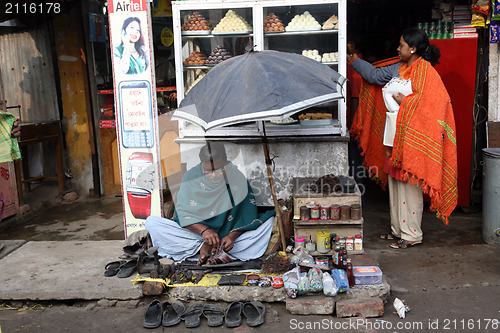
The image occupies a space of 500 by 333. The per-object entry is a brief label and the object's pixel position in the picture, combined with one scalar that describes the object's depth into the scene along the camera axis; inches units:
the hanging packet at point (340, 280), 157.6
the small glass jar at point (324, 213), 180.5
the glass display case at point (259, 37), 215.0
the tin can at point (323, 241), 178.2
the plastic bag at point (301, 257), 171.6
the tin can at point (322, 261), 171.3
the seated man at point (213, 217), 181.8
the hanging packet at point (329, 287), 155.6
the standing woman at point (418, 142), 191.0
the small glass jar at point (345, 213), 179.3
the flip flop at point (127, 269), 178.5
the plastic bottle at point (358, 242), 181.3
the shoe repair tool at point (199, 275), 169.4
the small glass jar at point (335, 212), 179.5
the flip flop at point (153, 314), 153.5
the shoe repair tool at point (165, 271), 172.7
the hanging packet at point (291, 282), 157.2
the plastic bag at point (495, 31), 219.9
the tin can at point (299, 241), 181.8
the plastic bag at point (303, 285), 157.6
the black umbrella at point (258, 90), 148.9
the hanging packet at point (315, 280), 157.6
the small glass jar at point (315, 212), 180.4
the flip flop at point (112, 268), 180.9
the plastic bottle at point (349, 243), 181.5
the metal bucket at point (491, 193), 197.6
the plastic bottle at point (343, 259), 165.5
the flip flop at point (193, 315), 152.6
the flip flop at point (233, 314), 151.3
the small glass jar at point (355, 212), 178.5
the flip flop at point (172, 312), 154.3
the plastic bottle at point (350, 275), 159.9
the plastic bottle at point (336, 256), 169.2
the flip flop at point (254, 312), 151.0
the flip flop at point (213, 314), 152.9
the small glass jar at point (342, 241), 180.7
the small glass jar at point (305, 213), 181.3
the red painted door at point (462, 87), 233.8
